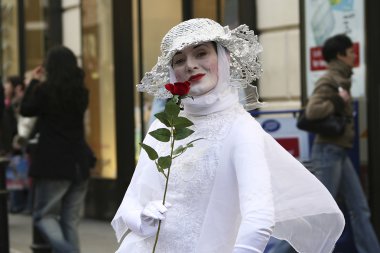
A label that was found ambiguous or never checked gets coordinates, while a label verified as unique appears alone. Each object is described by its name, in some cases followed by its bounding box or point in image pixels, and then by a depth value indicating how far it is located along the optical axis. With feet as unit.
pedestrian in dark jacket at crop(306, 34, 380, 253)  41.07
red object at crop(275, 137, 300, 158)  43.49
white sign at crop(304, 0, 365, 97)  46.30
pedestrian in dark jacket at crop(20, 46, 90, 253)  41.31
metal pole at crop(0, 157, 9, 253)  41.61
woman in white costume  17.91
